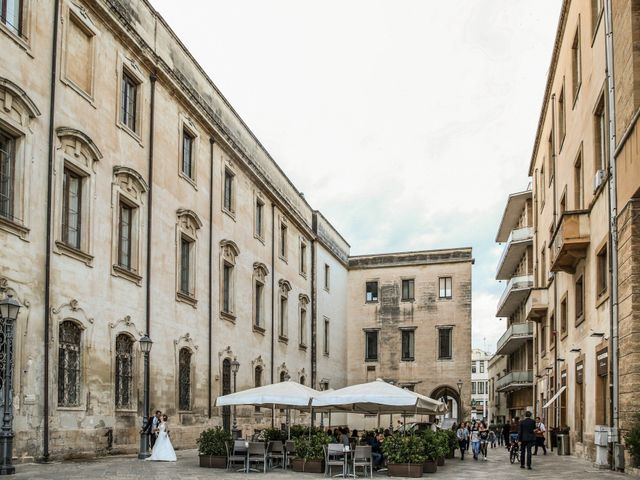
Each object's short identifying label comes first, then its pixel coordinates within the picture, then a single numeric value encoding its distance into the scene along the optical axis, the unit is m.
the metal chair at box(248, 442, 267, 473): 18.97
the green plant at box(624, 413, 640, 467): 15.62
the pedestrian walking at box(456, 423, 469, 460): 27.67
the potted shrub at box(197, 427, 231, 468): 20.00
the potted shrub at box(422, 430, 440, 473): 19.75
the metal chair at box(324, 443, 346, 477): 18.48
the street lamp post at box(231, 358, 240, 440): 22.98
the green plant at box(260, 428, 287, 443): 23.72
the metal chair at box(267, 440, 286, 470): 20.14
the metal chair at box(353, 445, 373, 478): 18.23
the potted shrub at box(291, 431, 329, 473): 19.30
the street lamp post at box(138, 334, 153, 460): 20.84
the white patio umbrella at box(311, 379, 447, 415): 19.31
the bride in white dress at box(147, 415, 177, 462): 20.64
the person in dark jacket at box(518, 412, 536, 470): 21.70
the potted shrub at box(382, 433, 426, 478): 18.53
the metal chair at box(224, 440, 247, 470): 19.30
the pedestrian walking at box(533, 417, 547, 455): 27.98
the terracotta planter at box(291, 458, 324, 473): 19.33
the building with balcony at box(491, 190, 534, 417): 43.09
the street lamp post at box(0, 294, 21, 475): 14.80
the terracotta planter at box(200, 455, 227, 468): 19.97
